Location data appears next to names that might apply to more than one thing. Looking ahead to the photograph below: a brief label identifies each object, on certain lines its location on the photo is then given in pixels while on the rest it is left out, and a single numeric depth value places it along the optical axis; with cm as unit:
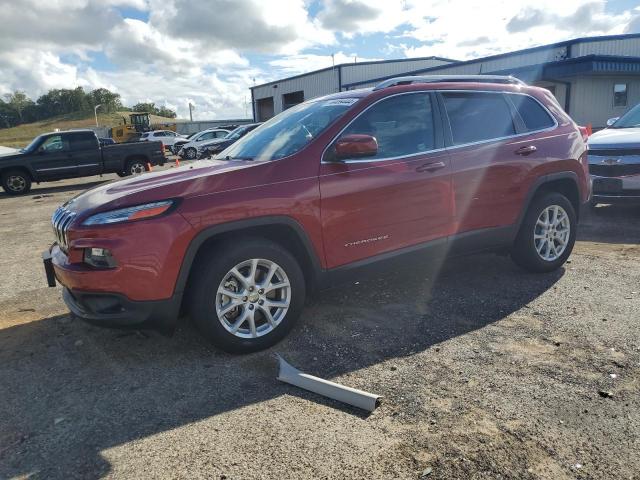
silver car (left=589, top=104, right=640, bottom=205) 715
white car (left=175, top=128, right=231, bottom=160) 2775
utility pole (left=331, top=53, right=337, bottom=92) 3603
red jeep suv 319
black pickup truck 1605
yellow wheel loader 4512
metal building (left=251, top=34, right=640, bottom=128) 2022
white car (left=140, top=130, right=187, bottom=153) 3702
